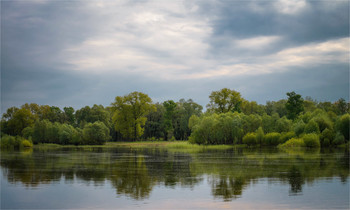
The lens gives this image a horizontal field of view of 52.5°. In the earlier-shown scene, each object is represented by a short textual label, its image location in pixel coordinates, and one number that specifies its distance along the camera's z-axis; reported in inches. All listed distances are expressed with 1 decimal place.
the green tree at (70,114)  5734.7
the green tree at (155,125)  5132.9
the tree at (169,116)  4842.5
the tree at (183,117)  5064.0
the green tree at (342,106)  4470.5
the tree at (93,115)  5147.6
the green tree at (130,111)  4468.5
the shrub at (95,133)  4192.9
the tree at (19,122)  4539.9
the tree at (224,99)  4436.5
